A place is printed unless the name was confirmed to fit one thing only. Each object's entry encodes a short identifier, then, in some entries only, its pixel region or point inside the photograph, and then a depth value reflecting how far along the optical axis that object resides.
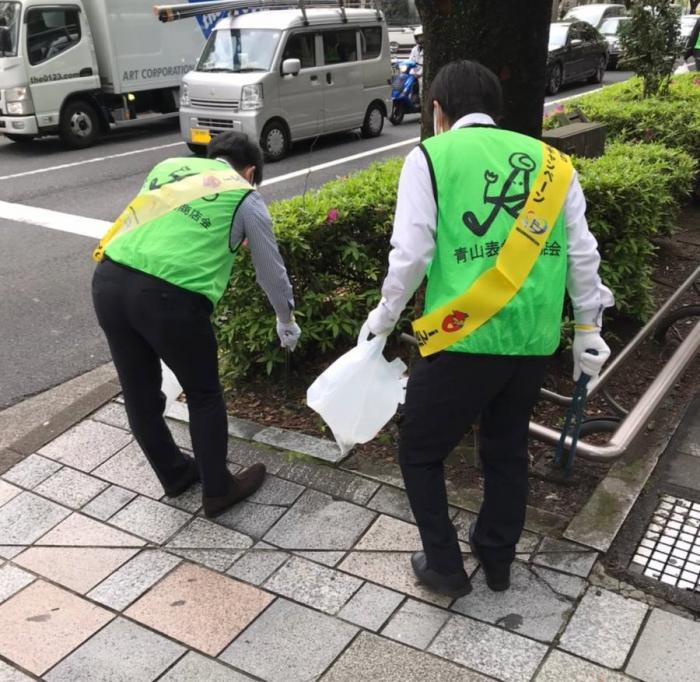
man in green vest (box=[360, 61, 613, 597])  2.22
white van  11.06
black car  18.00
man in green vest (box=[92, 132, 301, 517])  2.75
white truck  11.55
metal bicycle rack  2.65
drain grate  2.76
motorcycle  14.84
